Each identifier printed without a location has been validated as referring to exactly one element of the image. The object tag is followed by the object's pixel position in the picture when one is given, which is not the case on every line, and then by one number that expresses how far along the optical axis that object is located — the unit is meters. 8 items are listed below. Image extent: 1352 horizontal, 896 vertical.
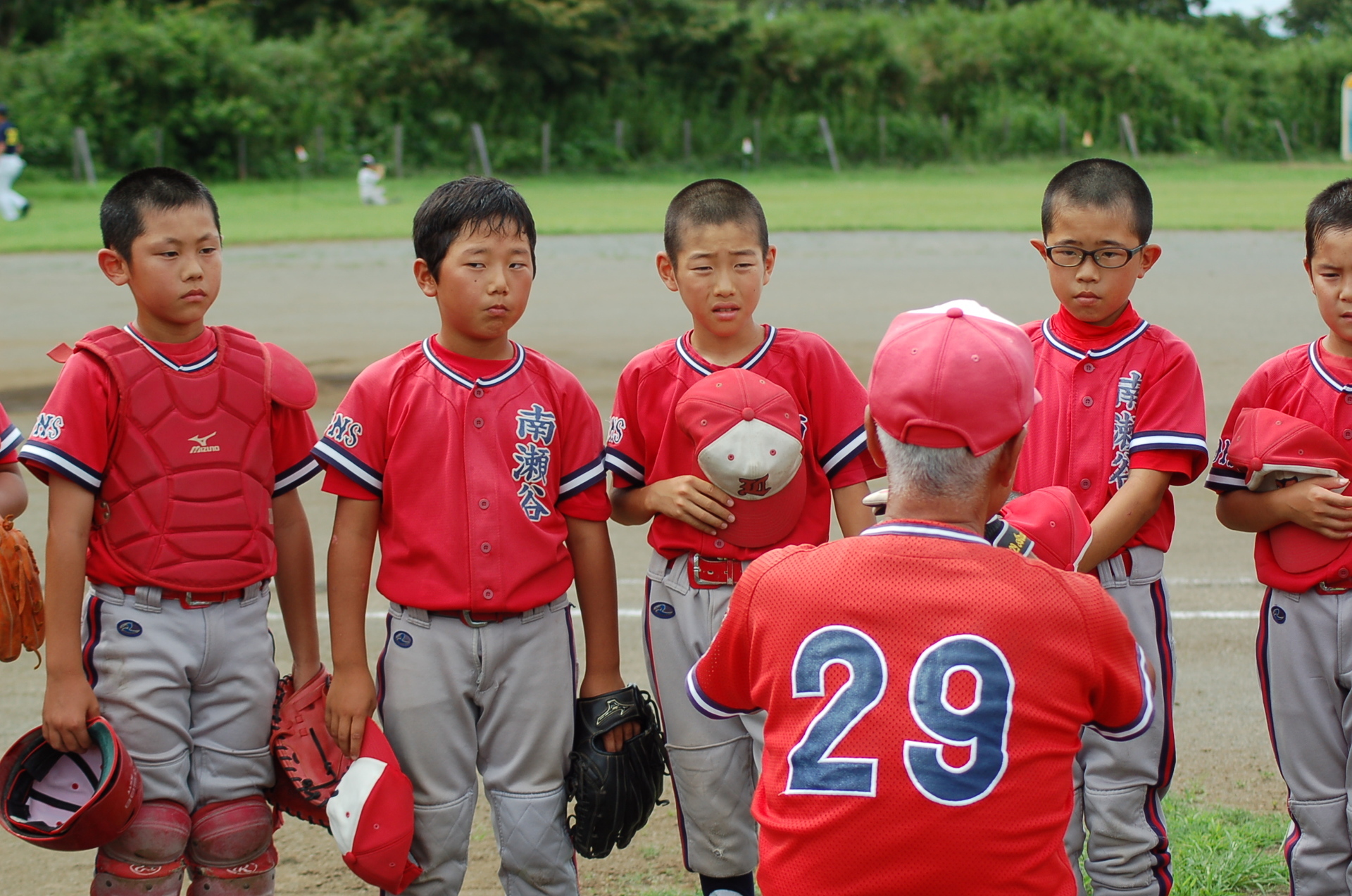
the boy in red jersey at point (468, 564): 6.14
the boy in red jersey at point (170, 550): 5.98
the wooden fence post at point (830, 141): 80.56
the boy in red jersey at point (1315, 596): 6.26
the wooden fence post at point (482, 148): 76.44
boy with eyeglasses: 6.24
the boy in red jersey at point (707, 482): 6.52
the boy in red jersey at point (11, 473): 6.72
